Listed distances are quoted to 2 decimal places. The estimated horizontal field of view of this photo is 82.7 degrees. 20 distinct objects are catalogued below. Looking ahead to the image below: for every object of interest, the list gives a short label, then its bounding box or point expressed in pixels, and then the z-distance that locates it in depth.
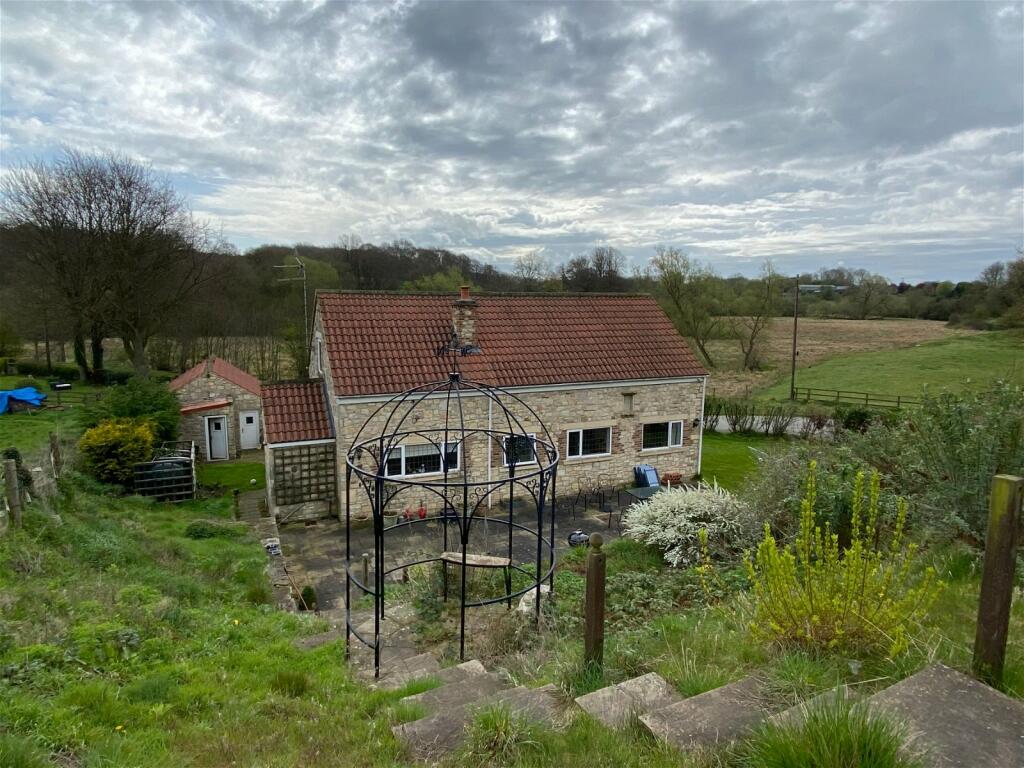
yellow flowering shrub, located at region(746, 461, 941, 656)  3.83
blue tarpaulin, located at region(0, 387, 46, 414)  22.88
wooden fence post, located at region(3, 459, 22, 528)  8.84
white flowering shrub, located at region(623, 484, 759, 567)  8.97
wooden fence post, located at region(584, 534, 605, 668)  4.29
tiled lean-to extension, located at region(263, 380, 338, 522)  14.33
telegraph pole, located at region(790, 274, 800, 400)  30.92
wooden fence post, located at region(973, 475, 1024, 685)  3.35
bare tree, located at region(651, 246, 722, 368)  38.91
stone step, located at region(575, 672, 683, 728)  3.47
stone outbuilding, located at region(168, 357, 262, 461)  20.33
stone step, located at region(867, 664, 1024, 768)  2.78
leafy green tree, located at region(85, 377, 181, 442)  17.17
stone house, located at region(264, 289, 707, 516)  14.71
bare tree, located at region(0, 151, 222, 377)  24.59
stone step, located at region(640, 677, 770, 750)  3.12
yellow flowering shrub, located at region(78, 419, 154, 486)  15.29
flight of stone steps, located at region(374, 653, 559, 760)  3.63
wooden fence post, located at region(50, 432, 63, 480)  13.49
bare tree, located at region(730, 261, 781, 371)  39.38
